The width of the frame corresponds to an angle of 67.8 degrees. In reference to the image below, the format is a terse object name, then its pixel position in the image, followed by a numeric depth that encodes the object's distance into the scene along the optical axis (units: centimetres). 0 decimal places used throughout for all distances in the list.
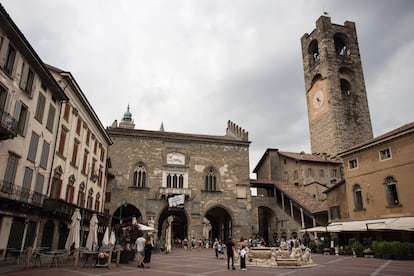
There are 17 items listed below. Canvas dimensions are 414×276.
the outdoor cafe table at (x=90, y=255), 1394
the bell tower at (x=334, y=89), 4753
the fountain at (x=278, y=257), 1517
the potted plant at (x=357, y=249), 2189
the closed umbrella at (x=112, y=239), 1830
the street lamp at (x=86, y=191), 2390
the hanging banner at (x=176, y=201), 3341
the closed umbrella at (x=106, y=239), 1709
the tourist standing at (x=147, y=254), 1449
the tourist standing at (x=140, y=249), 1462
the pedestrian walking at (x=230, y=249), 1446
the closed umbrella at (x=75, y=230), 1503
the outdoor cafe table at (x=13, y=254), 1389
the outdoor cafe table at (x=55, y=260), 1338
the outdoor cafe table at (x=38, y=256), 1255
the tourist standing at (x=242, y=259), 1407
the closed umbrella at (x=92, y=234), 1653
